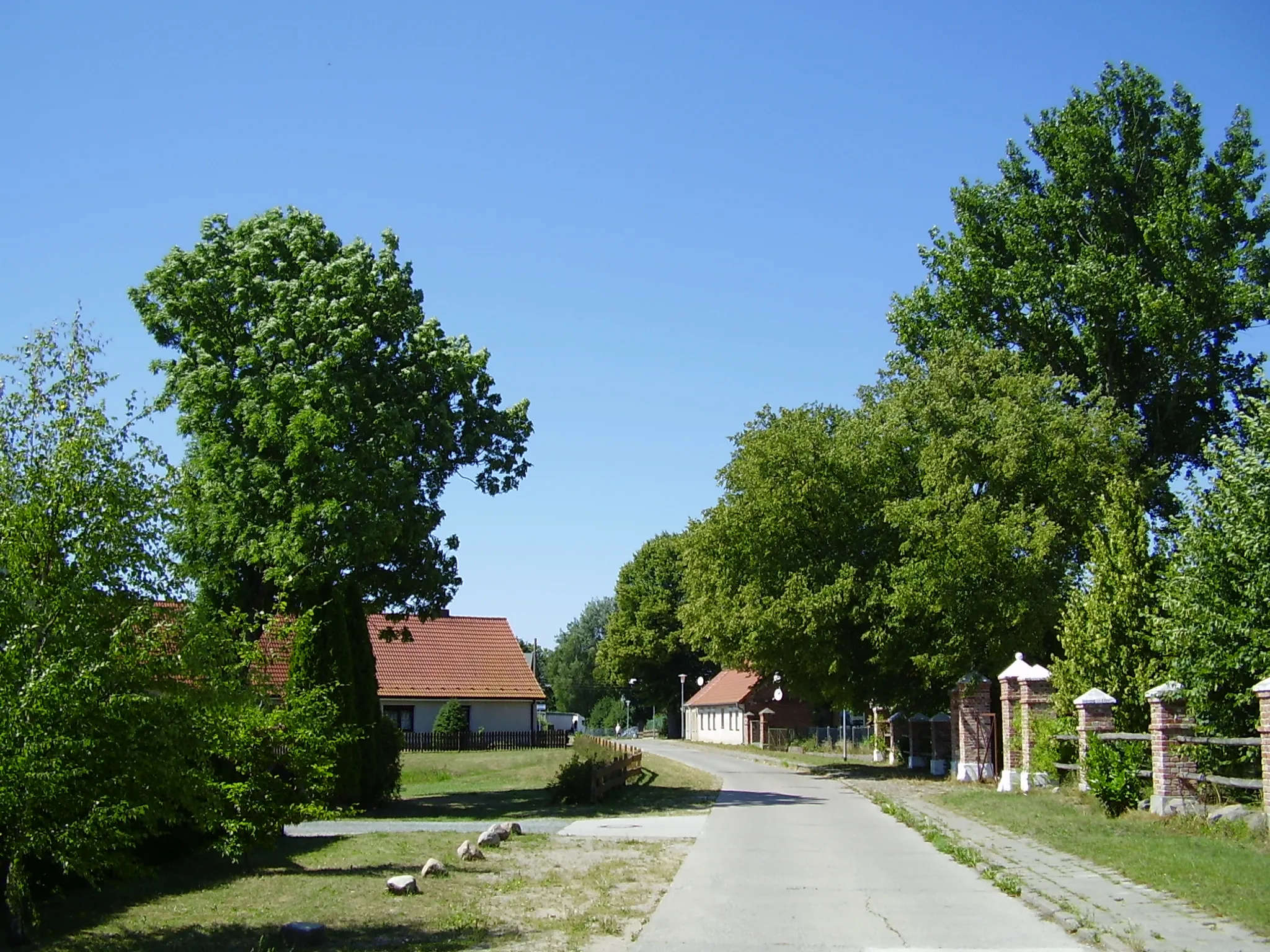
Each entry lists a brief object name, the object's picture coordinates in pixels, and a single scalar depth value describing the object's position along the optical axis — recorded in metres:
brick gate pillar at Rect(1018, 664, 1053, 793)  24.27
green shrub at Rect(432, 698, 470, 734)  49.66
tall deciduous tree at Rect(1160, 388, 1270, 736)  17.33
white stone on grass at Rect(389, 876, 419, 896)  12.23
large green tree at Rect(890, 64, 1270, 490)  34.38
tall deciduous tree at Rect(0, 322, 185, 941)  8.77
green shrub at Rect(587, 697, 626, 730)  92.94
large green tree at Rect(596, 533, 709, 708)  79.06
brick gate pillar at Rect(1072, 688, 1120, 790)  20.19
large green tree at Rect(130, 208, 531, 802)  21.89
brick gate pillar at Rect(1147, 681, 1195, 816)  17.58
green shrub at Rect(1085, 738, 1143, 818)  18.45
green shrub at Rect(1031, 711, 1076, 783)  22.92
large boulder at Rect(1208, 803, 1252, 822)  15.29
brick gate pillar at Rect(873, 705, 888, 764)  43.56
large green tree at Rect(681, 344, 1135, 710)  30.83
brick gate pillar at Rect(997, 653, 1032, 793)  25.41
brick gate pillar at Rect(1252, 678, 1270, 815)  14.41
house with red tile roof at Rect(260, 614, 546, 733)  52.72
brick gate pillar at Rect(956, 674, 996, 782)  29.25
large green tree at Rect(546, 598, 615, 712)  111.88
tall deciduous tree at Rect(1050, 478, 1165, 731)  20.94
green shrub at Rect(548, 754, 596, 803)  25.00
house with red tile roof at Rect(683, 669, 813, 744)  69.25
